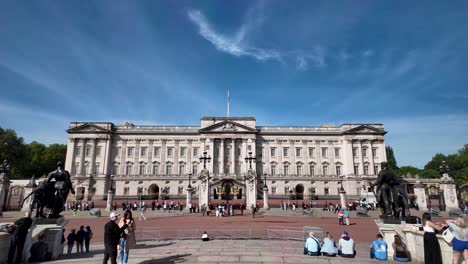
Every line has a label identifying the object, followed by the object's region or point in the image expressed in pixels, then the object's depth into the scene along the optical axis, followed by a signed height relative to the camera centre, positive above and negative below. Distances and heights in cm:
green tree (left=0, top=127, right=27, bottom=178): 5929 +798
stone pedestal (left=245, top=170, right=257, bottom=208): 3656 -57
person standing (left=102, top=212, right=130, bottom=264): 742 -150
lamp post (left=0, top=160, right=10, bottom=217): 2961 +43
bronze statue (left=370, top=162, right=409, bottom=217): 1129 -40
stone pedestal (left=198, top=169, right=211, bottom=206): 3641 -70
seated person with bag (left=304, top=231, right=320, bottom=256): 1038 -238
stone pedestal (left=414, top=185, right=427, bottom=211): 3675 -167
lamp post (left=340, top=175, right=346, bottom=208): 3947 -208
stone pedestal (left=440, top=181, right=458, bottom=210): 3347 -115
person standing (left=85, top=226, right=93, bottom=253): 1179 -229
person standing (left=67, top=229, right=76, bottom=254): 1134 -234
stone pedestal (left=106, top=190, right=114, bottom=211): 3816 -186
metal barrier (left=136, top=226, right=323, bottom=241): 1448 -261
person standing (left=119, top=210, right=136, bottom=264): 826 -161
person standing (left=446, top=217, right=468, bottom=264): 666 -132
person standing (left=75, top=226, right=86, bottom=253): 1160 -218
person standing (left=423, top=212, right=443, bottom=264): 757 -174
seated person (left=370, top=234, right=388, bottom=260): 998 -239
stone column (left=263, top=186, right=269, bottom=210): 3688 -176
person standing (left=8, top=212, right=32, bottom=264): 852 -169
